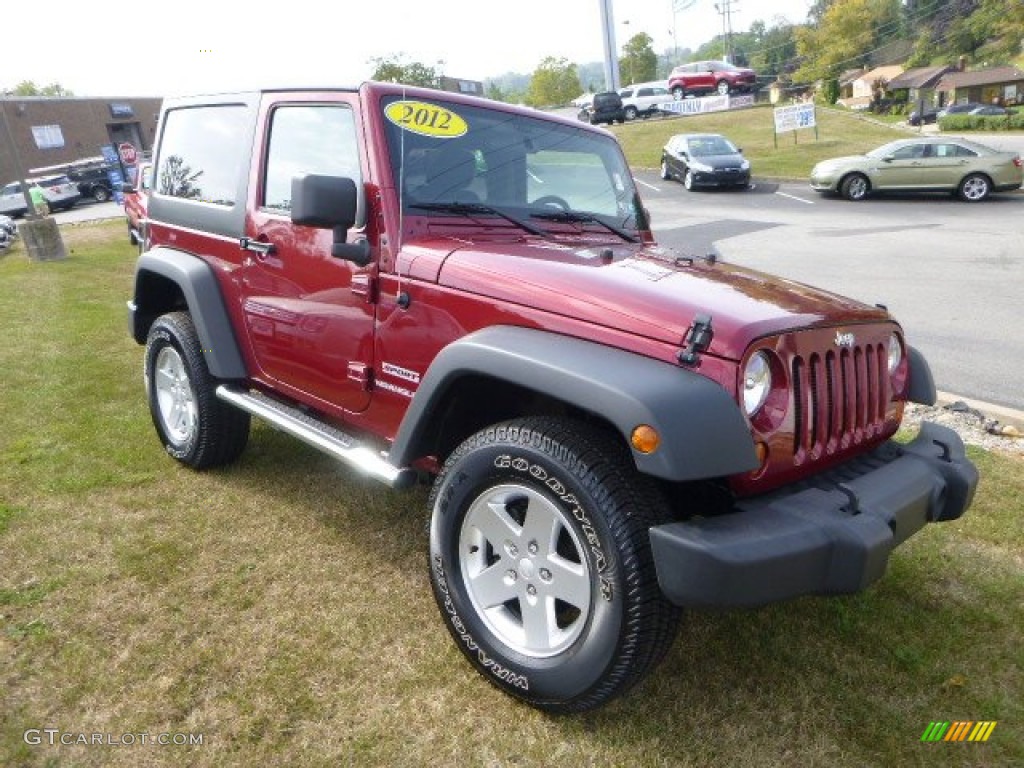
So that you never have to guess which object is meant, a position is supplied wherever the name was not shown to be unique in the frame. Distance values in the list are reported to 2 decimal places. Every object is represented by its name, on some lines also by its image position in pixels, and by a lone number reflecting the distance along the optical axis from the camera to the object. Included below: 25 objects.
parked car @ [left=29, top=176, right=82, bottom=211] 32.90
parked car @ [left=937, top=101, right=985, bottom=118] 47.49
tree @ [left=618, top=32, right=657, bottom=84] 89.46
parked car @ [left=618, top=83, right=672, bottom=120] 40.12
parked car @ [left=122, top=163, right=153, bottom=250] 14.39
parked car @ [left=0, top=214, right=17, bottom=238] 20.25
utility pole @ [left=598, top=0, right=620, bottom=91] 55.16
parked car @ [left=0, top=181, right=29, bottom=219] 32.75
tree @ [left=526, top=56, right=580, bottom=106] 83.00
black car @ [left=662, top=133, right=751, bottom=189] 21.33
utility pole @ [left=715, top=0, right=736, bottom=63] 94.19
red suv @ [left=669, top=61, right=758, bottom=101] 40.38
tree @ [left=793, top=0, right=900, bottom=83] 77.25
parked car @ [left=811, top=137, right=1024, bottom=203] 17.36
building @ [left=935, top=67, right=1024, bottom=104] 57.50
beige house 64.75
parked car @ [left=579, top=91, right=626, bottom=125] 39.38
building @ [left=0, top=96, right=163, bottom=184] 50.66
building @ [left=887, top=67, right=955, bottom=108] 61.71
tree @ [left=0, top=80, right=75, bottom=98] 101.12
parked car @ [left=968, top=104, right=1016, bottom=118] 40.62
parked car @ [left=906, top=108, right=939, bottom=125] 44.14
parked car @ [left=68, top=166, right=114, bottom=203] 35.62
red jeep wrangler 2.08
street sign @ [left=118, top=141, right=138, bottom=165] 27.50
